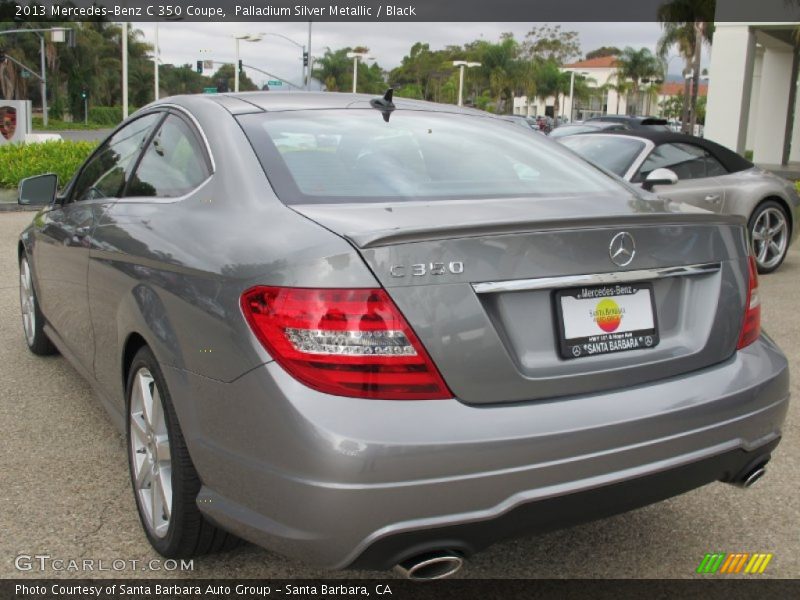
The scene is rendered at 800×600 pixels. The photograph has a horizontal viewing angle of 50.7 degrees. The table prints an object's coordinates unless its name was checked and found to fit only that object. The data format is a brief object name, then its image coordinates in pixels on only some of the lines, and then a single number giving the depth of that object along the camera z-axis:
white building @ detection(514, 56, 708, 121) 98.22
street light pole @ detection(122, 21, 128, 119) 30.19
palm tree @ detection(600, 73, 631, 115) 90.38
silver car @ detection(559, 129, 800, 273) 7.84
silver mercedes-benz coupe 2.04
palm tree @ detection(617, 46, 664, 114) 86.00
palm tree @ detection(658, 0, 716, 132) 37.03
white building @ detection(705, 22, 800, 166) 21.97
